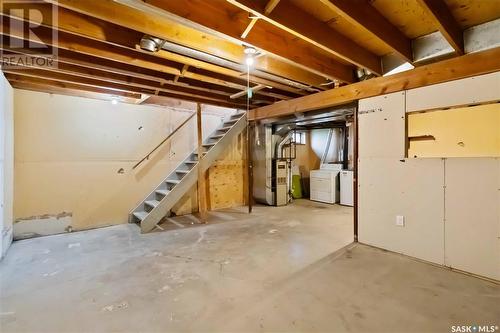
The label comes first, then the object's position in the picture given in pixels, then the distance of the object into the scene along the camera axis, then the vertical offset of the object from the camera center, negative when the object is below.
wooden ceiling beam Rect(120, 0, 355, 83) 1.85 +1.17
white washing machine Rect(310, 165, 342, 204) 6.36 -0.56
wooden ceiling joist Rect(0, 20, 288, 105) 2.27 +1.14
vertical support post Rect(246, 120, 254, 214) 5.40 +0.20
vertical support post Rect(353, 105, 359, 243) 3.40 -0.03
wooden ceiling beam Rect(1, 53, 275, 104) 2.94 +1.16
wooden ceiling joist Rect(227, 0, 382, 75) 1.82 +1.14
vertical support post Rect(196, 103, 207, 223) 4.44 -0.34
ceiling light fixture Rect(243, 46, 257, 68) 2.47 +1.13
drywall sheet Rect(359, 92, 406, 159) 2.96 +0.46
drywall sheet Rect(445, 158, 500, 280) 2.32 -0.52
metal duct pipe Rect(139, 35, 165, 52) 2.25 +1.11
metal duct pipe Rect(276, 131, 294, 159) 6.17 +0.47
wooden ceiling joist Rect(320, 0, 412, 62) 1.77 +1.15
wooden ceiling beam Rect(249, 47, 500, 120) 2.34 +0.96
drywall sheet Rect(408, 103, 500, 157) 2.65 +0.36
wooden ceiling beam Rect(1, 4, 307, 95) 2.00 +1.18
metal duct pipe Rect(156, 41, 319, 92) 2.37 +1.12
